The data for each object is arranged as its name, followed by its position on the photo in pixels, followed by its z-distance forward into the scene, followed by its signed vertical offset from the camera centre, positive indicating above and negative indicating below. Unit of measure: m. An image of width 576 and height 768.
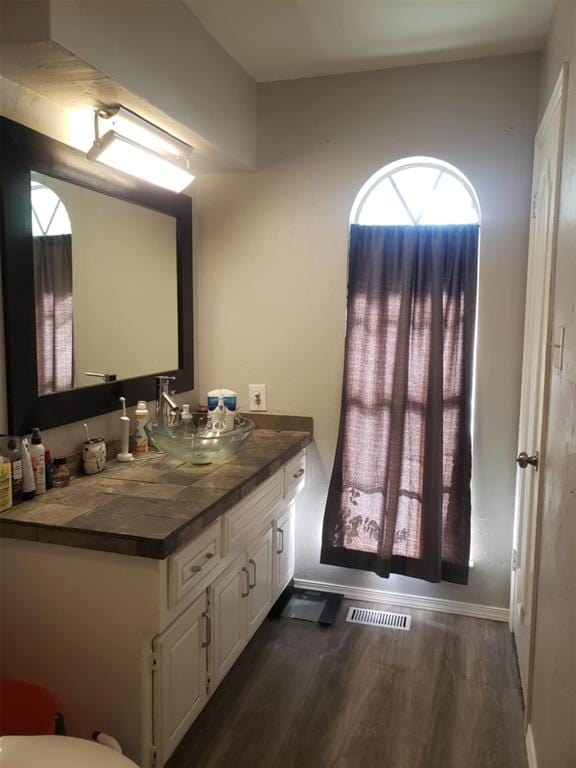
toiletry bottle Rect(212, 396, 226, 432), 2.56 -0.38
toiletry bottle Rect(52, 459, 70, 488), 1.95 -0.48
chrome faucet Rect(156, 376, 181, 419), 2.45 -0.30
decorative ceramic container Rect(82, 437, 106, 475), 2.11 -0.46
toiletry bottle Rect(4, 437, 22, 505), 1.77 -0.41
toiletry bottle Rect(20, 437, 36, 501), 1.81 -0.44
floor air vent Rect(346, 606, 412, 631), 2.68 -1.30
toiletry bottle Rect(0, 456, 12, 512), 1.72 -0.46
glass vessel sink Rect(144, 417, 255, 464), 2.15 -0.41
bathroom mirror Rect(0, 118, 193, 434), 1.82 +0.17
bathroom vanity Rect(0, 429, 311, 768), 1.61 -0.78
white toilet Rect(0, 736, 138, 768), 1.18 -0.87
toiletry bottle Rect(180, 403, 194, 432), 2.57 -0.39
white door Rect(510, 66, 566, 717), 1.87 -0.13
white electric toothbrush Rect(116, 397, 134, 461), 2.28 -0.41
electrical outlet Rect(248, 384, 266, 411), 2.95 -0.32
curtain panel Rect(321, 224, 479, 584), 2.59 -0.30
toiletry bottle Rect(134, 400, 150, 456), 2.38 -0.41
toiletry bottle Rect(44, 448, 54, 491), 1.93 -0.46
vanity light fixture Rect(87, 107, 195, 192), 1.99 +0.64
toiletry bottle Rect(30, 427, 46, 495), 1.85 -0.41
